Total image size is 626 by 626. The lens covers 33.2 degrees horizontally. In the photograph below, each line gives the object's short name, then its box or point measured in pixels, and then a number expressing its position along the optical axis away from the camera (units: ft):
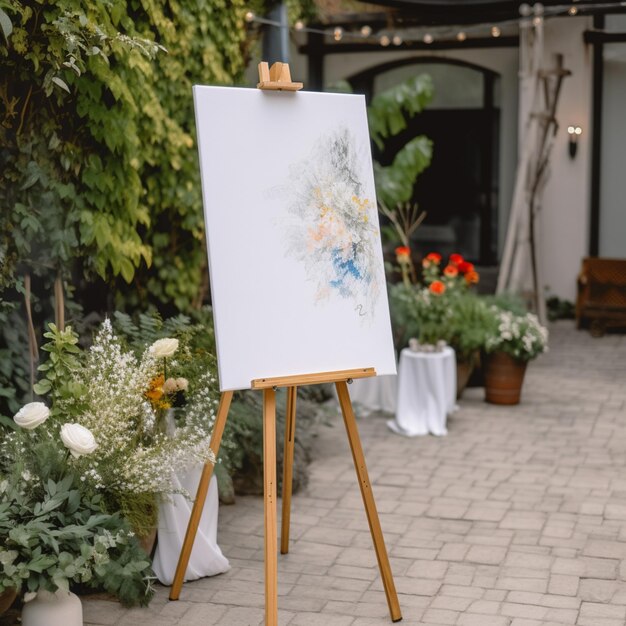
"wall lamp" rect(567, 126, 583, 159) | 42.34
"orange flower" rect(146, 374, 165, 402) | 15.84
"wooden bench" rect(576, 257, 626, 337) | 39.58
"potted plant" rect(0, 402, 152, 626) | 13.35
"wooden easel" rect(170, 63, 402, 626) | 13.82
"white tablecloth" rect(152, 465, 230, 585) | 16.61
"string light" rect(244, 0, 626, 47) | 29.74
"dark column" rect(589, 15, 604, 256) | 43.29
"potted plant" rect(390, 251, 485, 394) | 27.50
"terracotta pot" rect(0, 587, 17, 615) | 13.70
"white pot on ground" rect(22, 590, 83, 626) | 13.60
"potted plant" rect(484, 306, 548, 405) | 28.04
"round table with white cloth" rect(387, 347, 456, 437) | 26.03
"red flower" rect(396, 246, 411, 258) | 29.08
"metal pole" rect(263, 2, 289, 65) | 26.02
